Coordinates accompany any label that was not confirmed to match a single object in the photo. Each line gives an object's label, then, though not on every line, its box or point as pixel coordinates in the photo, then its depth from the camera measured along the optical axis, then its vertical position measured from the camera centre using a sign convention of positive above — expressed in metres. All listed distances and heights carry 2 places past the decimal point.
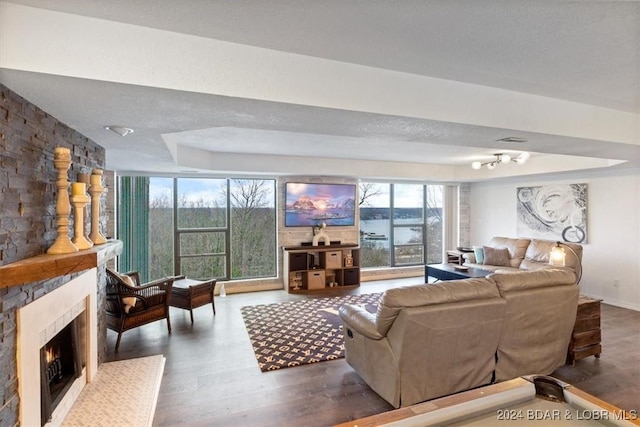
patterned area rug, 3.34 -1.51
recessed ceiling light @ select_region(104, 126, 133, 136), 2.32 +0.65
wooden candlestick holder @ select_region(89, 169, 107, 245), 2.48 +0.10
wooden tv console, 6.12 -1.09
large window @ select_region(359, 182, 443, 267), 7.35 -0.28
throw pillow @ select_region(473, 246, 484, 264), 6.21 -0.85
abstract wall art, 5.60 -0.03
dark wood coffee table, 5.14 -1.03
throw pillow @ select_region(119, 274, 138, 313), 3.53 -0.99
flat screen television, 6.34 +0.19
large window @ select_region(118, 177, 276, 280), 5.68 -0.24
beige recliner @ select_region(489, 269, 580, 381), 2.64 -0.96
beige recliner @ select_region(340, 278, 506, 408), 2.32 -0.99
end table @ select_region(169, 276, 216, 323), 4.32 -1.12
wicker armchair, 3.51 -1.02
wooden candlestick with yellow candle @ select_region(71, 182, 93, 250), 2.09 +0.06
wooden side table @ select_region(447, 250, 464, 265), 6.61 -0.98
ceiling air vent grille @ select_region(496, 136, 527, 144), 2.71 +0.64
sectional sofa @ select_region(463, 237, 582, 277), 5.47 -0.80
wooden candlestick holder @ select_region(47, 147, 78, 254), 1.94 +0.07
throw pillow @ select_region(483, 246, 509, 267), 5.96 -0.88
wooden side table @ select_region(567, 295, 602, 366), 3.08 -1.22
